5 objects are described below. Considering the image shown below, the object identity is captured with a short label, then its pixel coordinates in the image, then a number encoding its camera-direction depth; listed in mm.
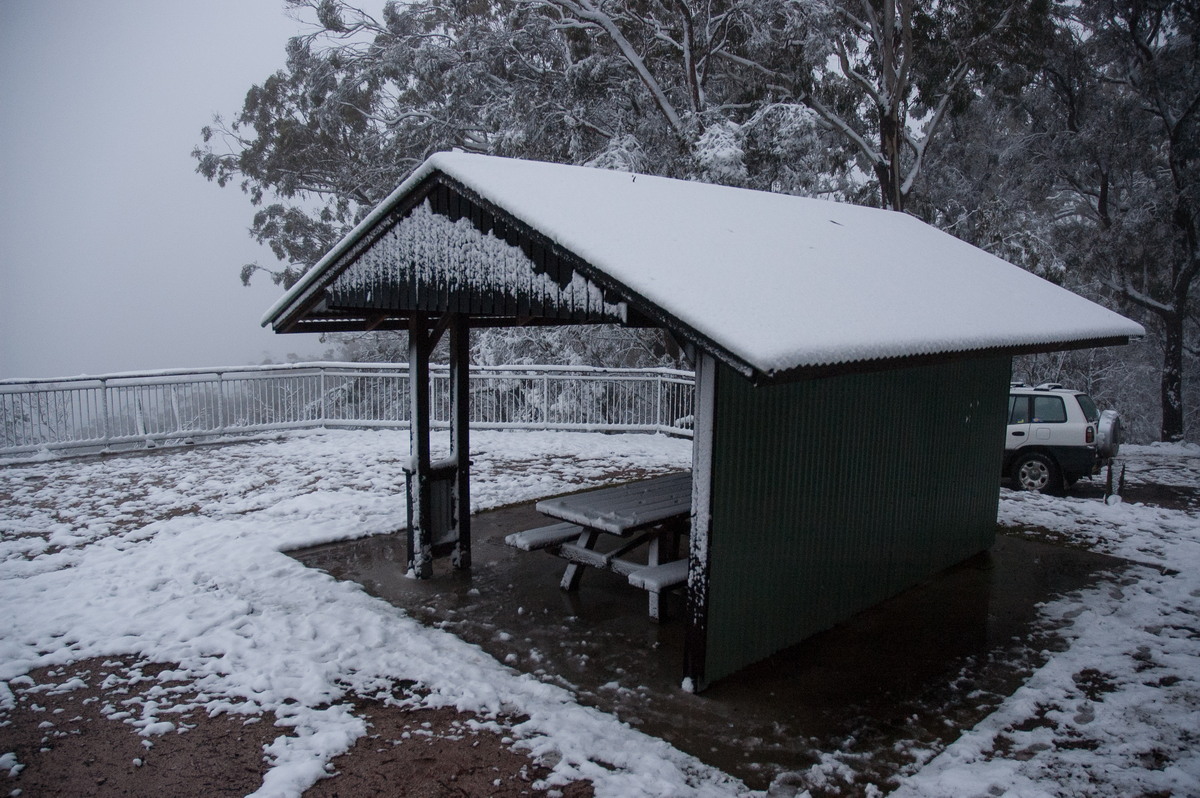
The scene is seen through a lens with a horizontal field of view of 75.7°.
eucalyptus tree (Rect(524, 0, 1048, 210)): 18469
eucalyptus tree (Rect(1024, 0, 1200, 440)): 19391
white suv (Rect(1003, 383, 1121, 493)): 10711
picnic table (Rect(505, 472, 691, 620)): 5680
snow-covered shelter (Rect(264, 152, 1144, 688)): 4516
